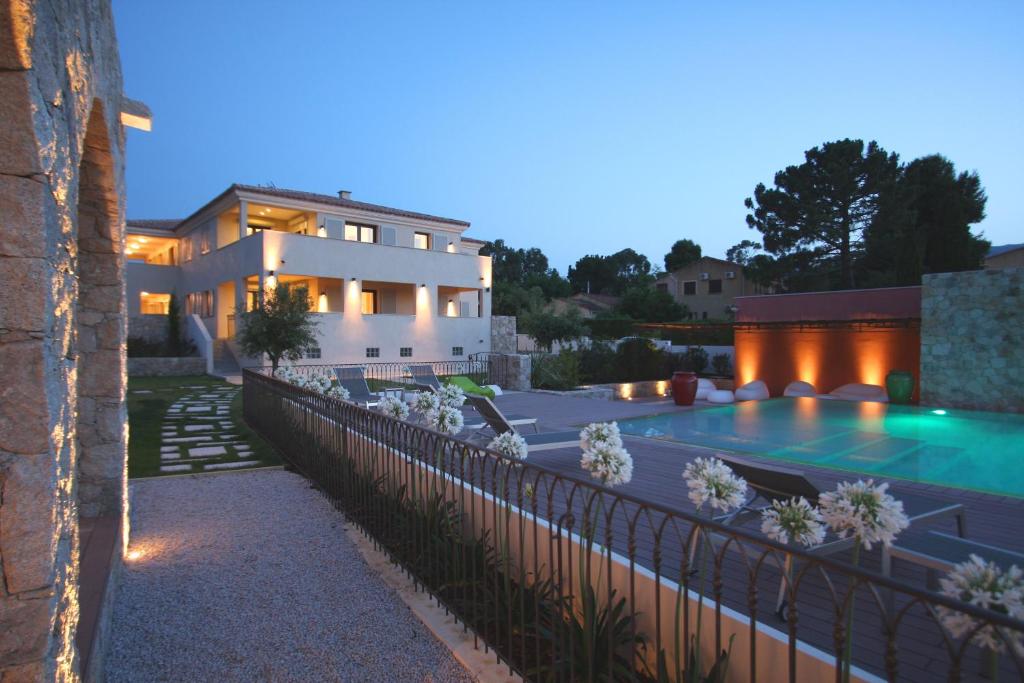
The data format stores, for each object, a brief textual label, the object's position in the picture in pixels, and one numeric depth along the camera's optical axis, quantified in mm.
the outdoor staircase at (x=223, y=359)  20281
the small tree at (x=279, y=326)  15117
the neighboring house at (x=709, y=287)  43969
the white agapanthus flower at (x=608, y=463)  3502
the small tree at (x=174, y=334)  21578
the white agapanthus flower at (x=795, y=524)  2383
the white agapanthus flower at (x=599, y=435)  3721
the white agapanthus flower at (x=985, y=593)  1454
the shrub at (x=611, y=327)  27125
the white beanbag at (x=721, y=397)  15578
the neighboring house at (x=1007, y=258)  36812
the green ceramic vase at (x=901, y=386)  13055
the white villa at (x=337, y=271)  20266
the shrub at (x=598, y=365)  18641
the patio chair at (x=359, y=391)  10869
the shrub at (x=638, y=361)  18984
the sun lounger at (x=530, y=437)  6832
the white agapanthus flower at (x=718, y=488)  2873
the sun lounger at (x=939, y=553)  2834
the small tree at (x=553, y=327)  21484
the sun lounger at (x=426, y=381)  12702
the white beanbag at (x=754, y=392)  15508
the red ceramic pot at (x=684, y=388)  15391
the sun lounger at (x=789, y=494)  3492
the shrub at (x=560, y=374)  16547
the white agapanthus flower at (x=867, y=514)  2336
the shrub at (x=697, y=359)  20438
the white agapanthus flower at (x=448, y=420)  5703
